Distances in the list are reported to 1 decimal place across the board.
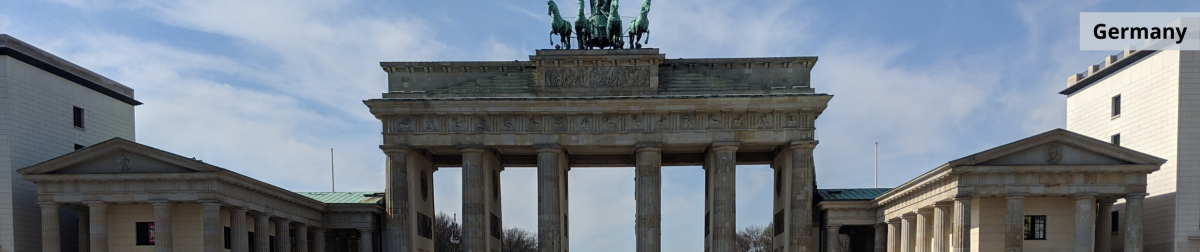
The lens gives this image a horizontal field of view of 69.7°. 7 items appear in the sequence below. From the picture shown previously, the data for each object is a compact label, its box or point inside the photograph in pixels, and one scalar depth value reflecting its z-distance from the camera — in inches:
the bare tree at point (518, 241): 3980.8
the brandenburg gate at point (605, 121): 1717.5
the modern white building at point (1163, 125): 1459.2
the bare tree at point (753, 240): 4268.7
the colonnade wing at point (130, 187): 1318.9
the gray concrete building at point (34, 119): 1396.4
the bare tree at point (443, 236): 3548.5
